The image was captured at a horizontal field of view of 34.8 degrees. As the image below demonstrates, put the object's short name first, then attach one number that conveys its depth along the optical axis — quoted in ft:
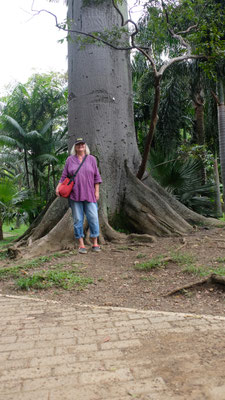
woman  18.21
